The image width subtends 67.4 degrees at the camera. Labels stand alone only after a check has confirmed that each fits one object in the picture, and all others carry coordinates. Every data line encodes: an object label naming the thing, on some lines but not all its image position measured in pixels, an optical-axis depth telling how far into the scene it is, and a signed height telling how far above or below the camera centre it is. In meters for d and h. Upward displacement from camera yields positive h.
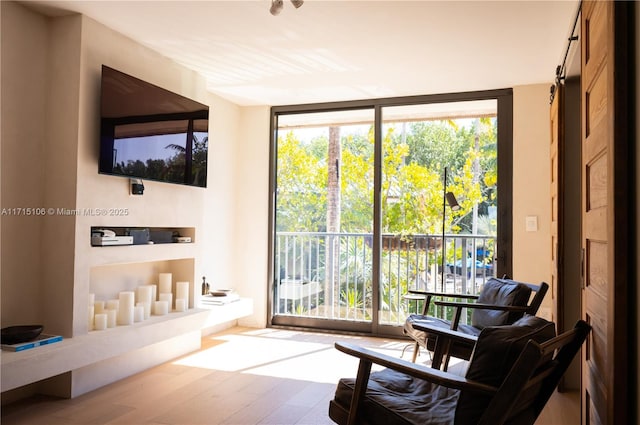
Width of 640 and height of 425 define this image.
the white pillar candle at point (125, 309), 3.37 -0.61
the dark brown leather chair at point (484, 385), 1.47 -0.51
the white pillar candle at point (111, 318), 3.28 -0.66
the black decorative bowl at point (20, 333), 2.64 -0.63
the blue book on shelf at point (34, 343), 2.60 -0.69
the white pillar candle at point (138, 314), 3.47 -0.66
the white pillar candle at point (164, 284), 3.91 -0.50
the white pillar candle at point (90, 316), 3.18 -0.63
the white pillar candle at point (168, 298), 3.83 -0.60
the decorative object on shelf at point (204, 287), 4.58 -0.61
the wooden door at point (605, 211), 1.37 +0.07
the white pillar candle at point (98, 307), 3.27 -0.58
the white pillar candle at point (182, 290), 3.97 -0.55
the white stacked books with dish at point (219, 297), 4.35 -0.68
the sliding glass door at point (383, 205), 4.69 +0.23
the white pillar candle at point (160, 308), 3.73 -0.66
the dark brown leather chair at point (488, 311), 2.93 -0.53
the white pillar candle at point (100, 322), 3.18 -0.67
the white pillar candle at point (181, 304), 3.94 -0.66
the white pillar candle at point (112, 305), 3.35 -0.58
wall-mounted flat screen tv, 3.16 +0.67
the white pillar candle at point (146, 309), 3.59 -0.65
